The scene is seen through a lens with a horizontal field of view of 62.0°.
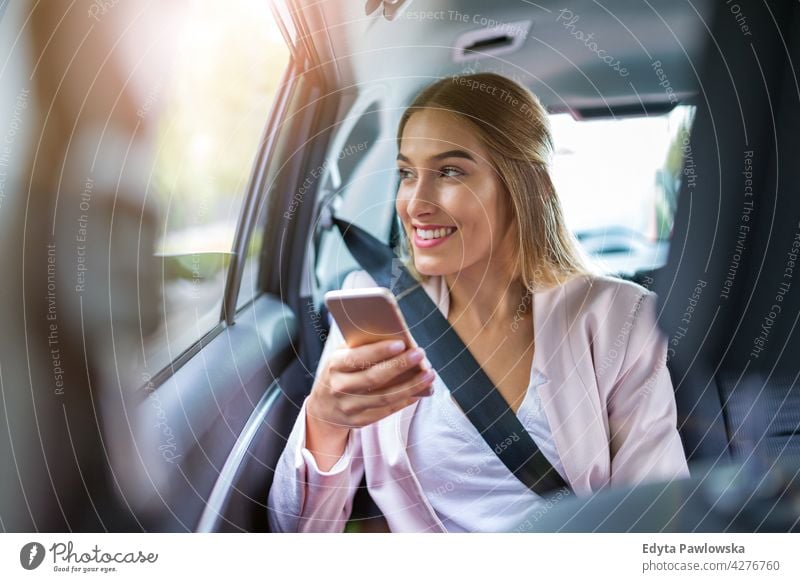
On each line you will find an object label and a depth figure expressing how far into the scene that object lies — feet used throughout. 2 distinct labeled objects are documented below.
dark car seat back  2.19
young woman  2.08
